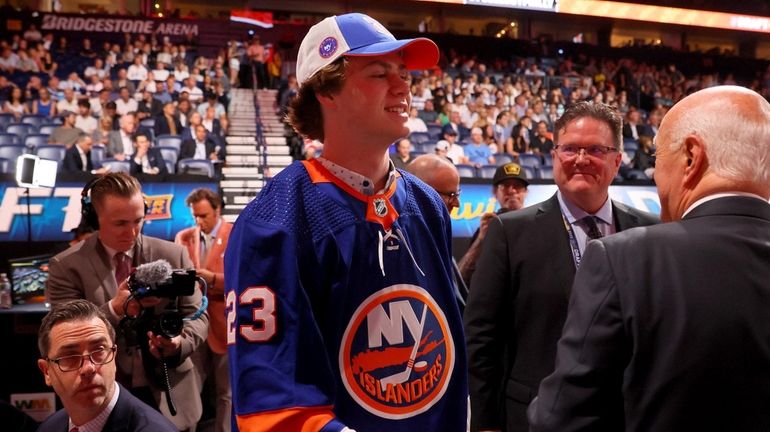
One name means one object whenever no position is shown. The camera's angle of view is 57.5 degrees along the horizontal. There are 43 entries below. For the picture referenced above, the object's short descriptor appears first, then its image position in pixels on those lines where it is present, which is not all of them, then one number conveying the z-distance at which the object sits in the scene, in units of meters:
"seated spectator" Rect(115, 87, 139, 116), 12.07
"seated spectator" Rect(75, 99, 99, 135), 11.38
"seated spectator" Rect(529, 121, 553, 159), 13.35
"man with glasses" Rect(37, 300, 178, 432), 2.35
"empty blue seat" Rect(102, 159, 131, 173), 9.67
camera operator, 2.58
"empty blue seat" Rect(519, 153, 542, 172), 12.43
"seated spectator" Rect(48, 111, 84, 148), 10.76
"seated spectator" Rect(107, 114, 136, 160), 10.40
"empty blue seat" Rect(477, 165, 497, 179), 11.62
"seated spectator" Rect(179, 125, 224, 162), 10.79
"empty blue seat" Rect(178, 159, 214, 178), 10.17
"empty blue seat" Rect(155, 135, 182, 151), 11.01
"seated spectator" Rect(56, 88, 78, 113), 12.04
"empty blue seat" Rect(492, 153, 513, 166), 12.64
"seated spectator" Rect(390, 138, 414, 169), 10.69
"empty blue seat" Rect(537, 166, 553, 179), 12.11
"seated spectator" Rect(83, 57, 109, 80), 13.52
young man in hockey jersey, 1.23
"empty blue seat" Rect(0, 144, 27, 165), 10.29
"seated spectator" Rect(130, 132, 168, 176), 9.94
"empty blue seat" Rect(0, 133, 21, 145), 10.63
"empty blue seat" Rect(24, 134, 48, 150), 10.86
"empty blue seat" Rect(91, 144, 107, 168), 9.90
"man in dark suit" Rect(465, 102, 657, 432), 2.13
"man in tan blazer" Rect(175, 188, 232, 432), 4.28
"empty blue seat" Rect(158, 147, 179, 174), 10.43
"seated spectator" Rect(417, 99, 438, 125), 13.92
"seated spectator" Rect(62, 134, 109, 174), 9.55
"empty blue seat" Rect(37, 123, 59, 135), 11.27
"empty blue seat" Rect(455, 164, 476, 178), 11.44
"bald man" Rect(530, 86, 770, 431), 1.11
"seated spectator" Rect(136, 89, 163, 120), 11.88
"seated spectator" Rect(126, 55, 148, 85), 13.54
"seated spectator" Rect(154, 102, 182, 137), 11.41
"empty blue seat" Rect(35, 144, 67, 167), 10.22
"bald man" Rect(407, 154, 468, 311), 3.16
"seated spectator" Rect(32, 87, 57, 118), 12.24
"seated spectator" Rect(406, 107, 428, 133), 13.12
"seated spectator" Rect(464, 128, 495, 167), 12.43
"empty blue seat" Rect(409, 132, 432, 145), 12.62
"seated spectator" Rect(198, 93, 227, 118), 12.23
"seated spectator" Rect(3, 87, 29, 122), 12.01
